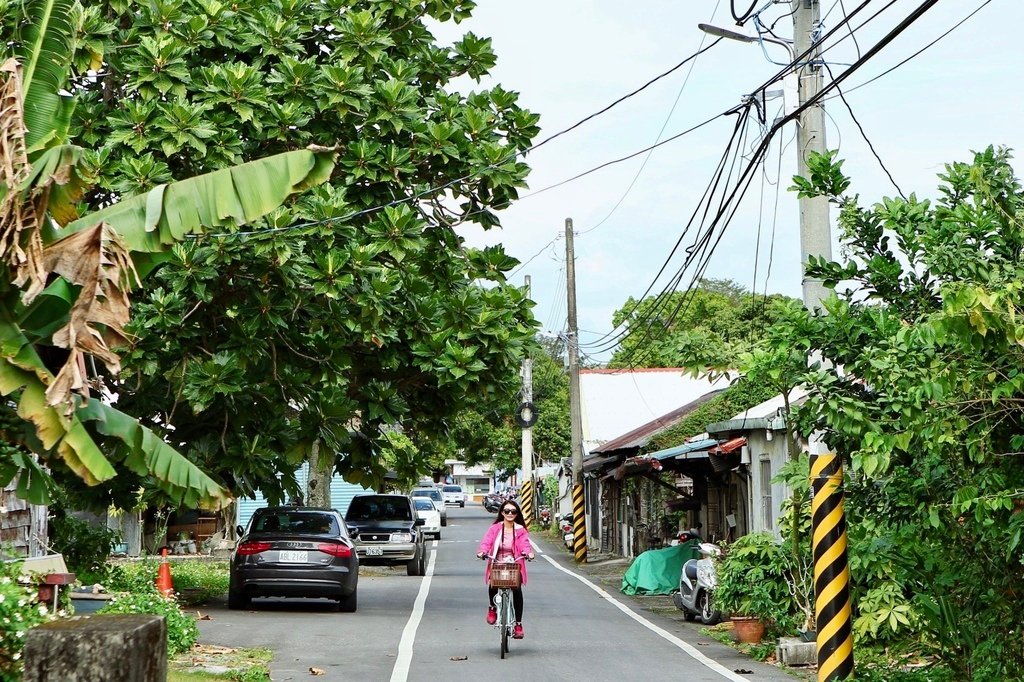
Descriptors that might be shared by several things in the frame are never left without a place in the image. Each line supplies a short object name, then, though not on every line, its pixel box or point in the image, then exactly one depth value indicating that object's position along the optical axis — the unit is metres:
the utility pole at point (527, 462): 58.72
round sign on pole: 48.19
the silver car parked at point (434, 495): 66.25
